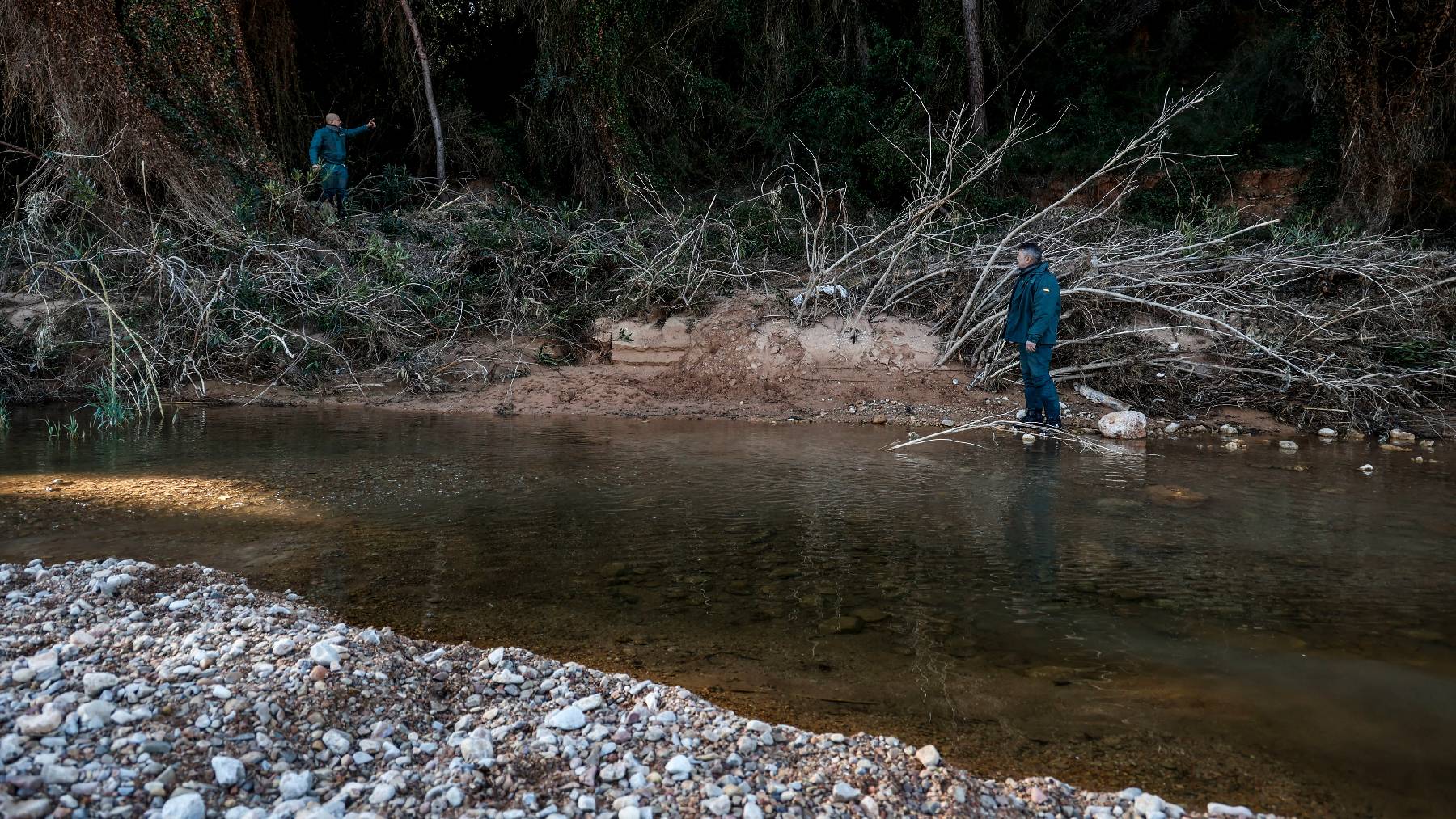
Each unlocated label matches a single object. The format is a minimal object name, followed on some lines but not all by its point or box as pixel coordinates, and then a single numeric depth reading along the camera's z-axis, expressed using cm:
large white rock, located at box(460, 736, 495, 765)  243
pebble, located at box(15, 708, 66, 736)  235
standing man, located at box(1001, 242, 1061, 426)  797
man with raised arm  1219
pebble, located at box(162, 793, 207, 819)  209
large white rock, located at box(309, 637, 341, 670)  286
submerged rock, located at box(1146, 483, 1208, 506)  565
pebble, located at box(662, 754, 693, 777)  243
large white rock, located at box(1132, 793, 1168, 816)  234
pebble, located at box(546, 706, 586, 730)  266
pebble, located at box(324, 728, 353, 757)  248
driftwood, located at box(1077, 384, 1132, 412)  913
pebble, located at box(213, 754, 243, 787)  226
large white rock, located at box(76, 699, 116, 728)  242
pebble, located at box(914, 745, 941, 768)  252
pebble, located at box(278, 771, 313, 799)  226
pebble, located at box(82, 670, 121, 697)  260
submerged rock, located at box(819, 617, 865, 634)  359
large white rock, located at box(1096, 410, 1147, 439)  812
